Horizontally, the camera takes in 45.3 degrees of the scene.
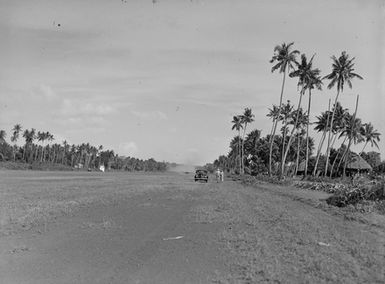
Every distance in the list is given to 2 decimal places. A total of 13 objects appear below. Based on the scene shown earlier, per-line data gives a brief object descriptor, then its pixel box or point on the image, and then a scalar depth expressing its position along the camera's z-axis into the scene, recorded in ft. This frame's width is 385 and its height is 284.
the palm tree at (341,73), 212.84
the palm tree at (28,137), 548.31
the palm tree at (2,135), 519.60
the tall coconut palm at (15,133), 536.34
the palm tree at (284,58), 228.63
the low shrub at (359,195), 77.73
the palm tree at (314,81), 227.81
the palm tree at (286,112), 305.12
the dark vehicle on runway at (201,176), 210.59
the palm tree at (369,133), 302.25
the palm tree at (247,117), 390.50
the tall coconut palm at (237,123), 407.85
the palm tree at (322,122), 269.23
